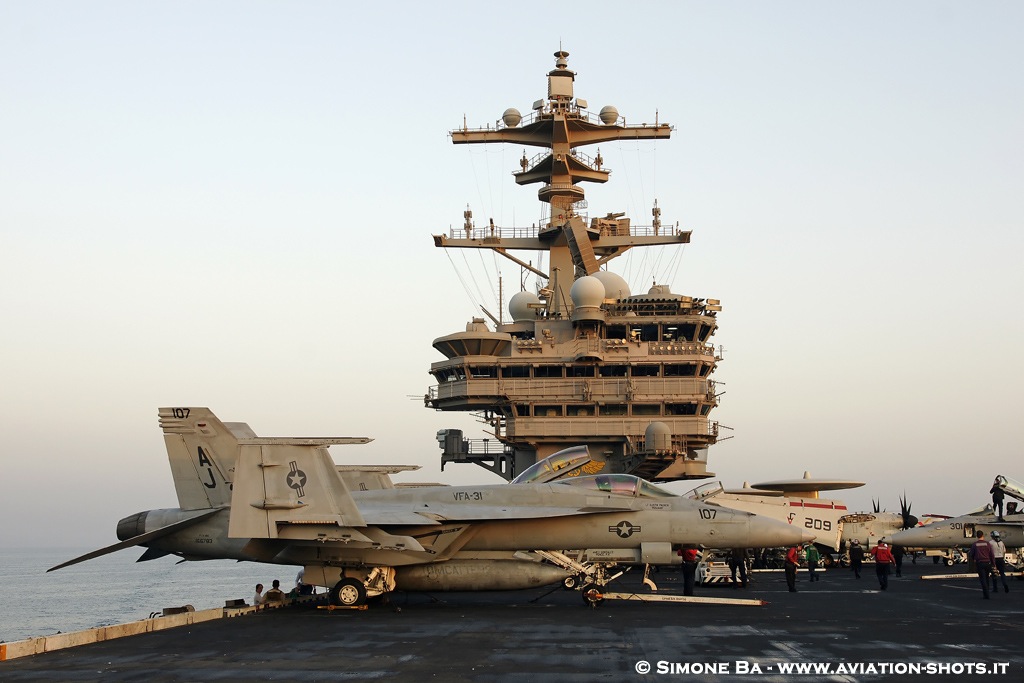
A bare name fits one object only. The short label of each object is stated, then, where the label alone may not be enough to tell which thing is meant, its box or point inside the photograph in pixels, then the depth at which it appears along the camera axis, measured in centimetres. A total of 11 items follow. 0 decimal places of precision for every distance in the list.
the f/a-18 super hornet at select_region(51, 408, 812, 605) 1845
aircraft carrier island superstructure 4522
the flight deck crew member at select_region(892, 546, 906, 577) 3608
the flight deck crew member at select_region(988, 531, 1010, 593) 2255
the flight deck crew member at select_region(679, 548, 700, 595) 2300
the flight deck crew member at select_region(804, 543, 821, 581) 3061
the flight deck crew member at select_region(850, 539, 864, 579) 3438
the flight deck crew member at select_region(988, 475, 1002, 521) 3058
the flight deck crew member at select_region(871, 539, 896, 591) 2497
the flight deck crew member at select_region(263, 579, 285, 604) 2181
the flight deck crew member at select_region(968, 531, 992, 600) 2097
